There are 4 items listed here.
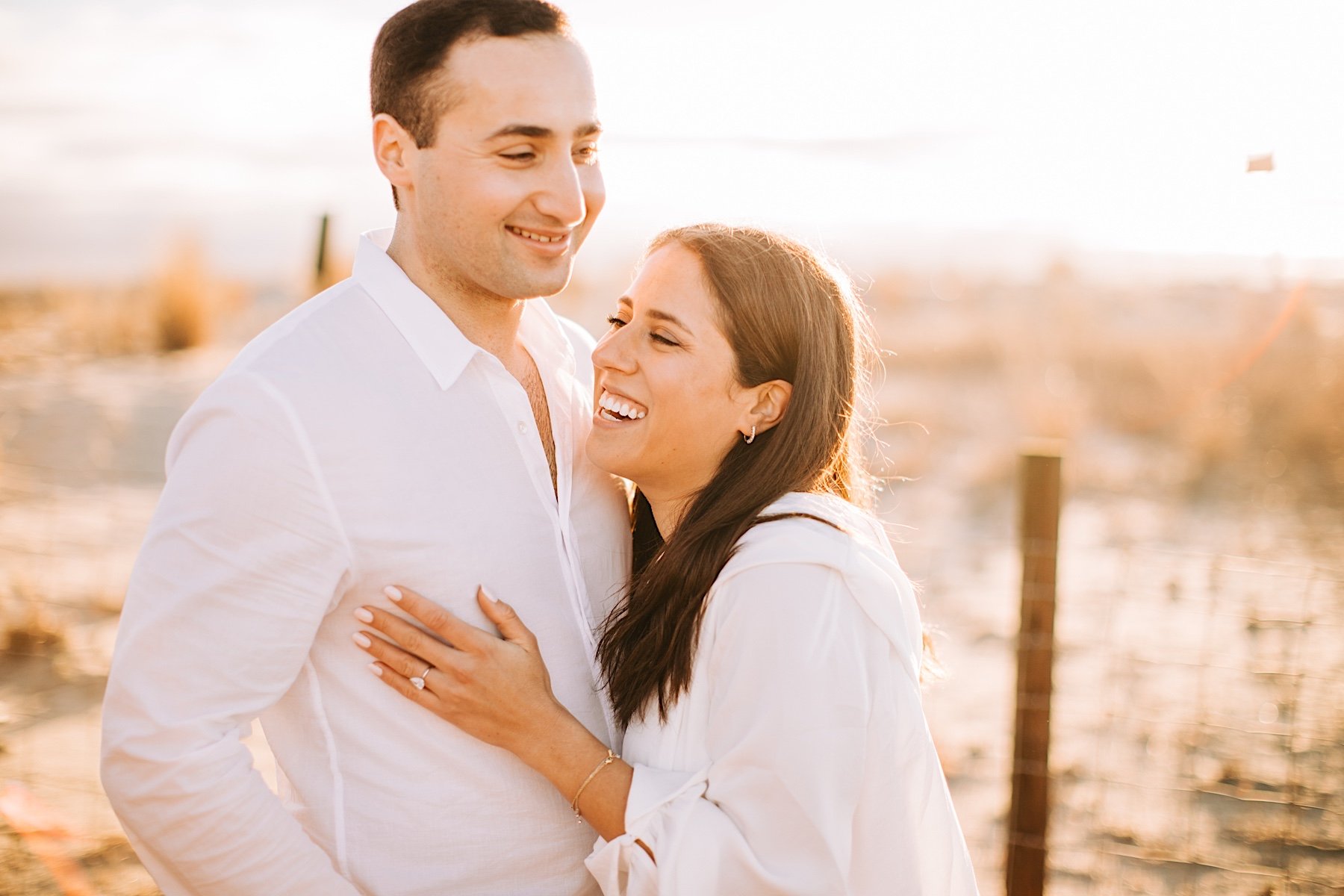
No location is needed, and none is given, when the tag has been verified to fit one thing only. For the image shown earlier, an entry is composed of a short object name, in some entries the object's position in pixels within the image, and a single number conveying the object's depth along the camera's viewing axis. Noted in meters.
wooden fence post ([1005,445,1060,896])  3.50
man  1.87
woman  1.92
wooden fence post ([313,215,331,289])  6.34
